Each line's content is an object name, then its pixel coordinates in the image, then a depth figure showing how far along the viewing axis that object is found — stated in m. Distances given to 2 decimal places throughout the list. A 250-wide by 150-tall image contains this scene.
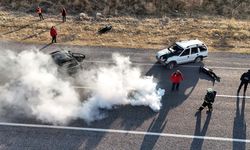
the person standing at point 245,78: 18.59
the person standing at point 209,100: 16.81
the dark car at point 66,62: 19.94
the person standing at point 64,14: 28.39
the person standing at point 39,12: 28.75
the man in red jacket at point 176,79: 18.55
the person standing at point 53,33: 24.39
